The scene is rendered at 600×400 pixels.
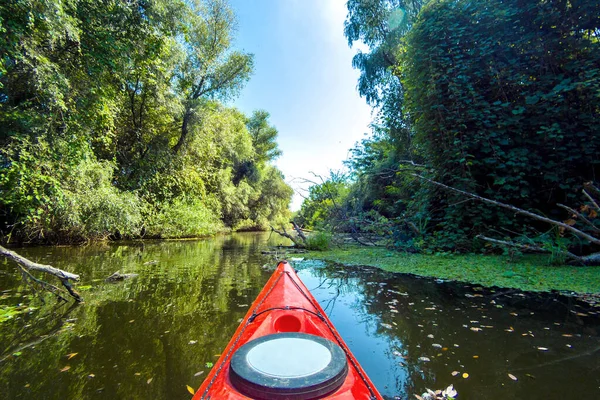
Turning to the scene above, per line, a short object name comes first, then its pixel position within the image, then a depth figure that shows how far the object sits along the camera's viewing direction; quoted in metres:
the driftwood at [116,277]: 4.54
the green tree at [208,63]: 13.30
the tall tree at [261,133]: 27.27
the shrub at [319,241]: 8.20
